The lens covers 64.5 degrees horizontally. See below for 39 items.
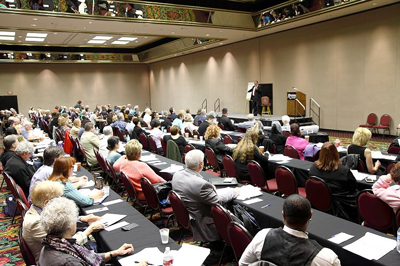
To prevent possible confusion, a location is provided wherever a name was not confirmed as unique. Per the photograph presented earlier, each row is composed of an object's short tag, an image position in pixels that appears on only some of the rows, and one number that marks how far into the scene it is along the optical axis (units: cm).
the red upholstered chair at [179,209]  361
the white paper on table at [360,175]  458
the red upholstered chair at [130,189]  464
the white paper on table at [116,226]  311
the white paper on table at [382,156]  571
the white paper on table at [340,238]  267
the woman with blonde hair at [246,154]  551
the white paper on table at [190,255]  243
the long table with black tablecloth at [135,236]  276
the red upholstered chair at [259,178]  514
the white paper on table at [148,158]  645
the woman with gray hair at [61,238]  214
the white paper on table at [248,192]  388
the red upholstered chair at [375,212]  347
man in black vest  190
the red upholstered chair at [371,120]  1253
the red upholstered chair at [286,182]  471
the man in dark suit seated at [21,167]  526
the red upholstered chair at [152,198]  424
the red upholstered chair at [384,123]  1208
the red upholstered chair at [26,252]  260
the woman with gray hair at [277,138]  749
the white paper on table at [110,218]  324
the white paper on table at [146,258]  246
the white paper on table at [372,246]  243
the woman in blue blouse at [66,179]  371
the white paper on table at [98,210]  362
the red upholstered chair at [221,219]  309
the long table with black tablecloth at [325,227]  245
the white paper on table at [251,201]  371
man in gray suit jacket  351
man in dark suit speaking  1658
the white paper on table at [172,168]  542
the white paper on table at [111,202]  384
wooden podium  1525
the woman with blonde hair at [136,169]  478
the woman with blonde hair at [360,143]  535
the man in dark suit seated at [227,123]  1074
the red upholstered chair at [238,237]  261
